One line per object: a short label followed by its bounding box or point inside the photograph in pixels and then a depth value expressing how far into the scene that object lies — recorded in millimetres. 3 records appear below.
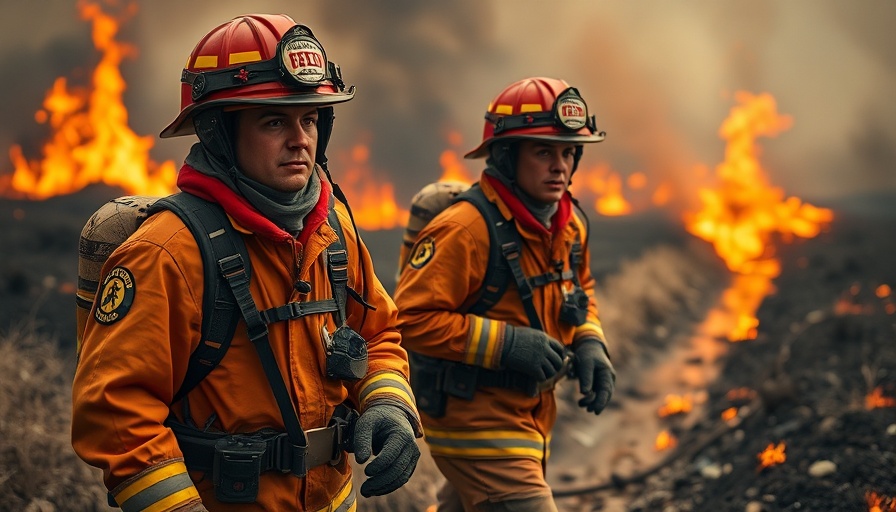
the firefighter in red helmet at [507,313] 4152
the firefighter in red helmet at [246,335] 2426
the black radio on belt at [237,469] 2588
